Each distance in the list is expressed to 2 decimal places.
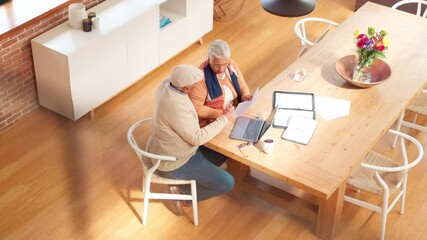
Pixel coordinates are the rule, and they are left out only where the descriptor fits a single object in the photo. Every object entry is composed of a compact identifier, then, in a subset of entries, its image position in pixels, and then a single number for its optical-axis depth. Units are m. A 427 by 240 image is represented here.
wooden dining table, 4.61
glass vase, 5.37
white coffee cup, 4.67
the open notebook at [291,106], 5.02
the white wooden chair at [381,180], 4.85
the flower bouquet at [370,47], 5.15
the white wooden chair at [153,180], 4.69
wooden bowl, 5.41
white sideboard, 5.77
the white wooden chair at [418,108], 5.70
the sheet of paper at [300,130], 4.82
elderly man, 4.57
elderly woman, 4.88
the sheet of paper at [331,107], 5.08
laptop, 4.80
